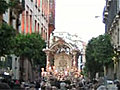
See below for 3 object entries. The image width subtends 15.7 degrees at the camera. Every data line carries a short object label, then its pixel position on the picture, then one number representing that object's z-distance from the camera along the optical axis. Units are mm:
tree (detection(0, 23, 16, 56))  26920
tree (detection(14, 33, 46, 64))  52688
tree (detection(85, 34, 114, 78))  59938
